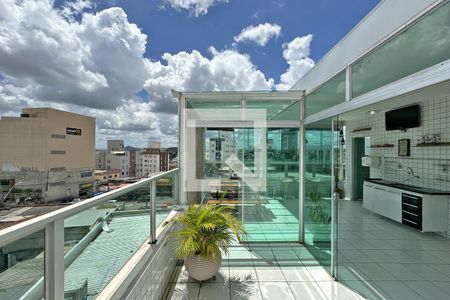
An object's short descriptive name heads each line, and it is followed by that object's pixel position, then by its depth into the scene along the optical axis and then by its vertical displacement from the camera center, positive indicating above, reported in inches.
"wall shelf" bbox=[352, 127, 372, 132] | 264.1 +30.5
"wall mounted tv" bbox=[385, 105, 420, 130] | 191.3 +33.5
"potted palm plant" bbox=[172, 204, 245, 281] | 98.0 -40.5
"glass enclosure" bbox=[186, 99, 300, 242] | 152.9 -6.8
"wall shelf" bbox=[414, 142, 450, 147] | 166.1 +7.3
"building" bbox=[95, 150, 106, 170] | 1715.1 -66.4
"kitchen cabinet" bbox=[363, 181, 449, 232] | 163.6 -45.4
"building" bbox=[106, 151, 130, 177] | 1747.0 -70.1
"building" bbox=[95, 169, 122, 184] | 1081.2 -122.1
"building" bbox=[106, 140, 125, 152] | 1815.9 +60.3
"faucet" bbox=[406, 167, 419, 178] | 198.8 -17.6
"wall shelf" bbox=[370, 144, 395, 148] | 227.0 +8.3
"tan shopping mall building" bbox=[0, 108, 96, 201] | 752.3 +4.1
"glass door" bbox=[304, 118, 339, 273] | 116.0 -22.1
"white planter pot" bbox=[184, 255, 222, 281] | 99.9 -53.6
